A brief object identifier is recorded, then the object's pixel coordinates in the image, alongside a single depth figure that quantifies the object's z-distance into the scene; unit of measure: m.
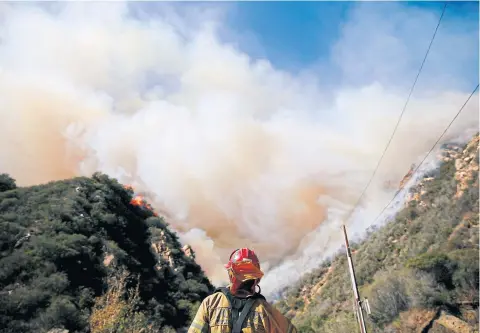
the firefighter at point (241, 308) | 2.91
